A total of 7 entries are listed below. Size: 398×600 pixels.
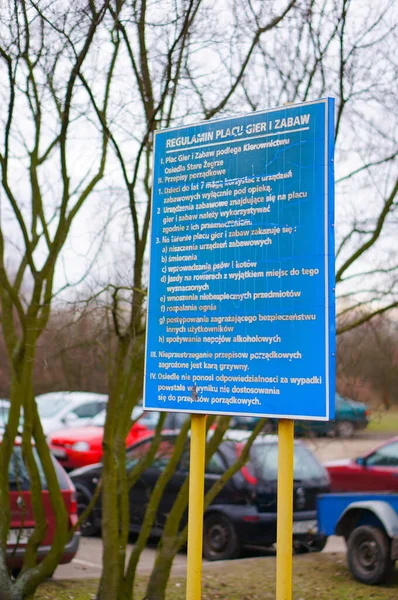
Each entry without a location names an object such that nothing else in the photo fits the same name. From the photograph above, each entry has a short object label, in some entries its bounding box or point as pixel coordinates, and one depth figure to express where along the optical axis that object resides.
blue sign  4.24
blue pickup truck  8.87
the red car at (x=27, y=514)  8.33
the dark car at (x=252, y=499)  10.54
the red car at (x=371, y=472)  10.31
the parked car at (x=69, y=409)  20.88
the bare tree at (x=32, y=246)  6.10
